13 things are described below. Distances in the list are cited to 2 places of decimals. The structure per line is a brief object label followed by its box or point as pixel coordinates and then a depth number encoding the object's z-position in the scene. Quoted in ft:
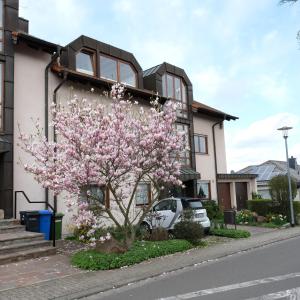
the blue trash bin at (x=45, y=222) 42.52
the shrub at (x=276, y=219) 62.75
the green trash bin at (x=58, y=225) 44.80
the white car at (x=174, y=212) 46.88
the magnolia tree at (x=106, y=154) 34.42
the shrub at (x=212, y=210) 64.13
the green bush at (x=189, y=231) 42.42
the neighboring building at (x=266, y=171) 106.10
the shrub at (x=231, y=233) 49.73
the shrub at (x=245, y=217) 66.03
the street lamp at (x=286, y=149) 61.98
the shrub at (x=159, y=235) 41.39
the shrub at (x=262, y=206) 67.67
